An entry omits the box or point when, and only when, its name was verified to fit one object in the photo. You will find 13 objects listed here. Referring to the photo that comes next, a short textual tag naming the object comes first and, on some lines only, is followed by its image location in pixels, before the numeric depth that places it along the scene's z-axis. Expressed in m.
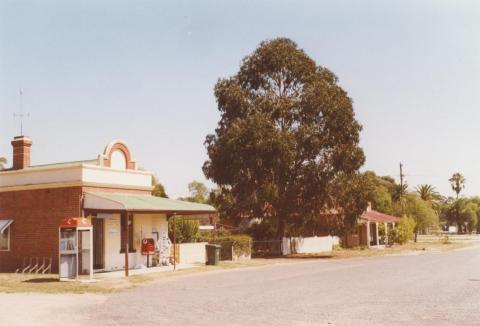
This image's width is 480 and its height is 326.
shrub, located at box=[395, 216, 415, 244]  50.31
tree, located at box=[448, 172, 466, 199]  134.88
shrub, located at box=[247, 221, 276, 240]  38.53
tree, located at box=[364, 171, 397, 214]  72.12
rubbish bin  27.67
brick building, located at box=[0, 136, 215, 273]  23.39
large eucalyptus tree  33.25
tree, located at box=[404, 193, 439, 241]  68.00
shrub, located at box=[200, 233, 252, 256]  31.62
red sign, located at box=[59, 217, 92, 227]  20.50
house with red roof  46.83
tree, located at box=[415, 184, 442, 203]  98.56
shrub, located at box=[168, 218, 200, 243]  35.48
